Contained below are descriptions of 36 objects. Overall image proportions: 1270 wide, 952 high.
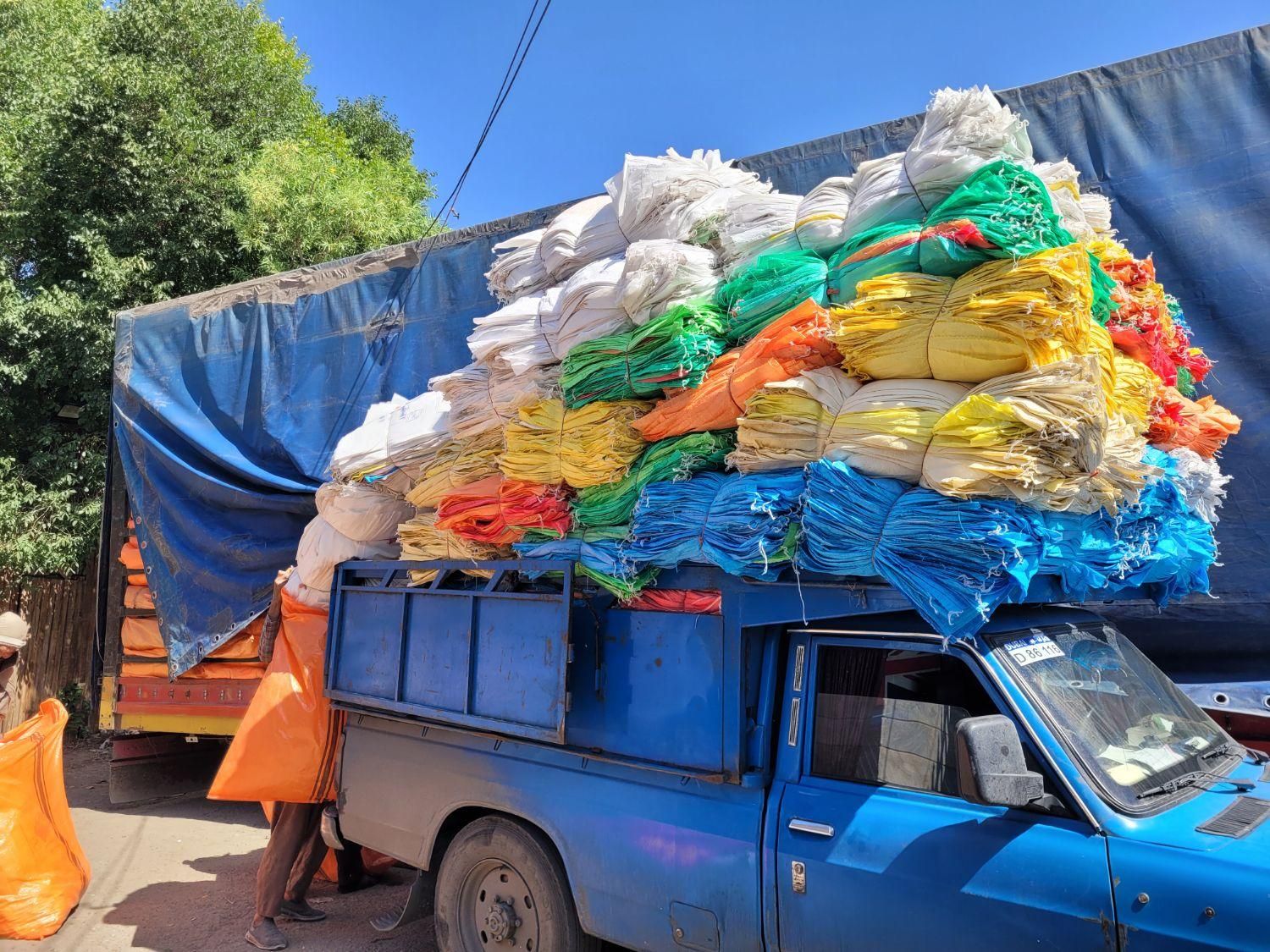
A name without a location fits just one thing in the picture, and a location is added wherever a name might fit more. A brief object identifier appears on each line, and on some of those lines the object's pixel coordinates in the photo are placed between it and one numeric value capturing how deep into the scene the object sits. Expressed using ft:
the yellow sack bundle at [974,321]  8.64
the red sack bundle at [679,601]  10.82
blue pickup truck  7.84
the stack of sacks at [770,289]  11.02
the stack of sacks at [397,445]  15.93
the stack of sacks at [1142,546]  9.08
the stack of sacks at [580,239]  14.37
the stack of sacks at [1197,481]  11.44
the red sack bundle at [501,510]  12.70
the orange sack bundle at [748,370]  10.19
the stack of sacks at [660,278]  11.94
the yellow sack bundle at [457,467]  14.60
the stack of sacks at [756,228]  11.99
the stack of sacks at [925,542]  8.23
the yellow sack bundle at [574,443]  12.13
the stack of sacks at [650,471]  11.12
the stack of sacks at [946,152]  9.78
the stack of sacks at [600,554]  11.36
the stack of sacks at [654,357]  11.52
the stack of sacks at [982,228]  8.85
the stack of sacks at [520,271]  15.47
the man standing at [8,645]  16.94
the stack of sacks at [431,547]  13.88
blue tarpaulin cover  14.98
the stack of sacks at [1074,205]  11.00
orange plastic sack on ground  15.84
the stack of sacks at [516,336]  13.62
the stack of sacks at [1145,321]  11.30
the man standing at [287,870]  15.49
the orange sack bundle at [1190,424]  11.64
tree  31.42
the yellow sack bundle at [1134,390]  10.42
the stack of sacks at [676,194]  13.03
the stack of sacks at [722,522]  9.75
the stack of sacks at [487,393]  13.55
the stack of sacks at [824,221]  11.54
